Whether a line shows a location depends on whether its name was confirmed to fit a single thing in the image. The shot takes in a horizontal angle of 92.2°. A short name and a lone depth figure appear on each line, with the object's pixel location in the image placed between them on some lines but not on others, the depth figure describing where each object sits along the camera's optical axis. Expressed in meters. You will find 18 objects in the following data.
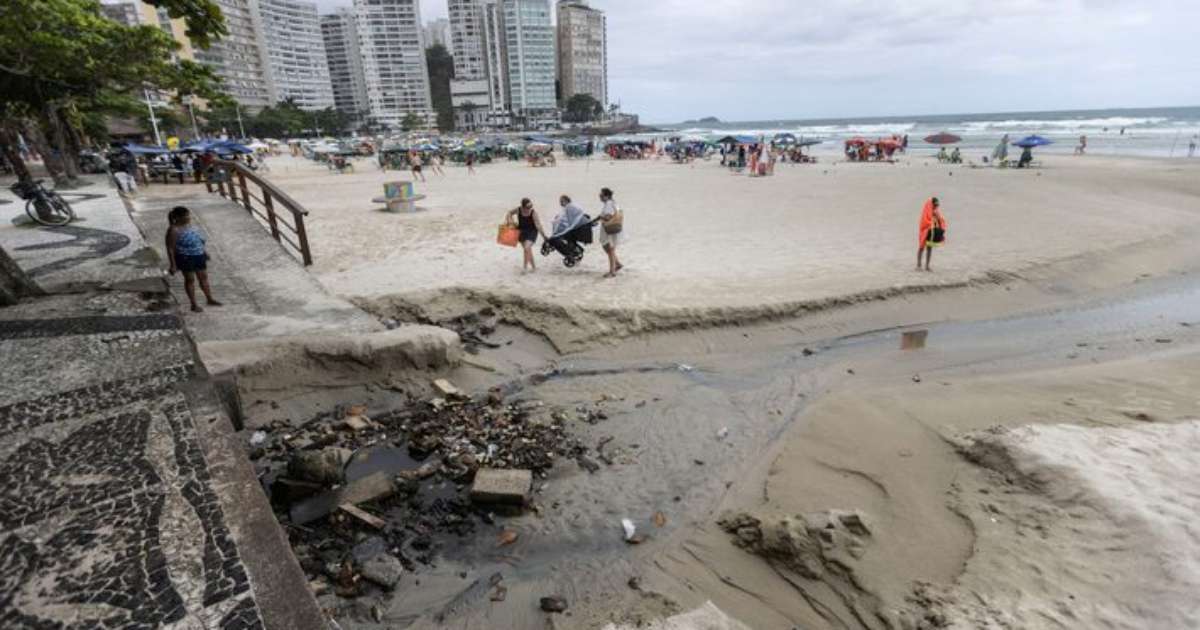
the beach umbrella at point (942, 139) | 31.89
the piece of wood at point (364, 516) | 3.97
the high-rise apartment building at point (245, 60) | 105.91
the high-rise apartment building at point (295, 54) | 126.94
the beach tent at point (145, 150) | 22.61
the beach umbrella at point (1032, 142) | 27.18
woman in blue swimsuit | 6.44
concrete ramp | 6.21
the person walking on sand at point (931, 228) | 9.19
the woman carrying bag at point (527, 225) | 9.30
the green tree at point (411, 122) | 107.19
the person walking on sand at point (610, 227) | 9.06
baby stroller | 9.53
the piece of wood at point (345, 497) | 4.03
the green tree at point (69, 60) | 8.38
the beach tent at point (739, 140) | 34.75
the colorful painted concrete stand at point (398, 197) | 15.83
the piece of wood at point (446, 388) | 5.73
